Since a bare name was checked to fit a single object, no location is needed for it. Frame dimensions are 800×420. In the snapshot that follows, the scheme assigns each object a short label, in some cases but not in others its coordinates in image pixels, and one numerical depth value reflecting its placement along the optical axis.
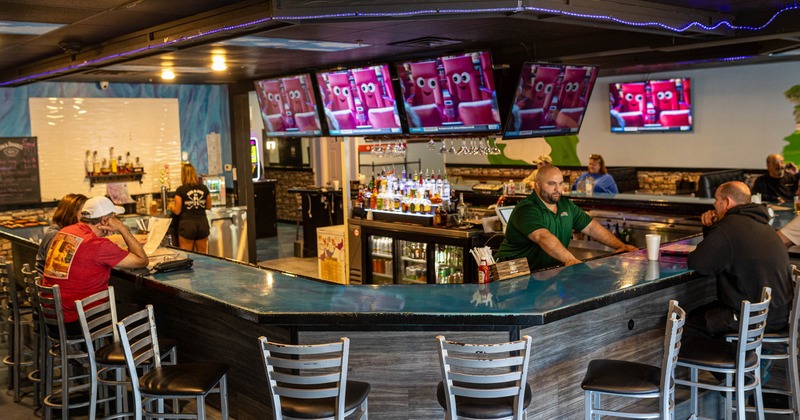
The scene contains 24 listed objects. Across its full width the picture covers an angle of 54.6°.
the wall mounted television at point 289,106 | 8.50
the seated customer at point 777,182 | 9.78
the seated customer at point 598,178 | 9.80
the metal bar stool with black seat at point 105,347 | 4.45
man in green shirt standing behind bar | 5.37
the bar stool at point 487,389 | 3.40
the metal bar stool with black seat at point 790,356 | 4.52
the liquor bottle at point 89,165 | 10.98
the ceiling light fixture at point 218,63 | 8.07
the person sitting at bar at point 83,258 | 5.00
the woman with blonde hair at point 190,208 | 9.74
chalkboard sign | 10.38
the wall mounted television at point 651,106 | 12.72
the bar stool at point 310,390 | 3.44
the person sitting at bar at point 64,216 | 5.80
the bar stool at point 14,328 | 6.01
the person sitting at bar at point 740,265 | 4.56
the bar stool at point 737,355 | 4.10
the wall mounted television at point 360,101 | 7.61
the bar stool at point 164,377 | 3.89
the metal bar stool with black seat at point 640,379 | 3.71
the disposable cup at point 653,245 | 5.09
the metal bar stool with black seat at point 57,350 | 4.93
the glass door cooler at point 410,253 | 7.65
